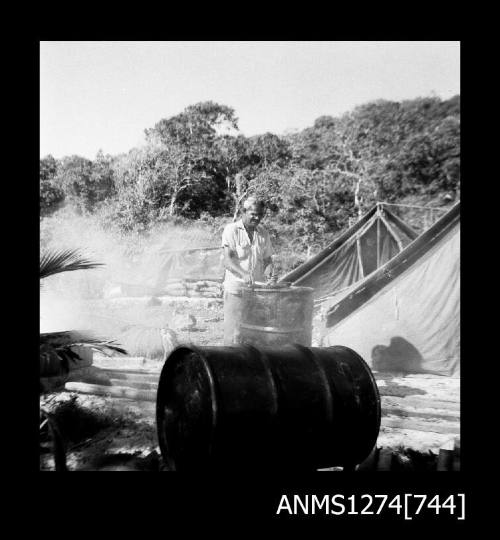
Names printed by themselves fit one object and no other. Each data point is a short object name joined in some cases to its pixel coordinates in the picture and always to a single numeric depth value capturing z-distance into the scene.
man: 4.93
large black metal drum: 2.59
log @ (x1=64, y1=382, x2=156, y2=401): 4.34
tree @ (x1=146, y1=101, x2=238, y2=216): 16.03
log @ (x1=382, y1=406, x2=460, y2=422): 4.01
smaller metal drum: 4.46
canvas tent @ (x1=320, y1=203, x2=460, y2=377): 5.61
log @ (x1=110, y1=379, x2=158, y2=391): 4.59
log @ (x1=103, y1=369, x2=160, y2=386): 4.81
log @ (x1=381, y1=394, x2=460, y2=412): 4.21
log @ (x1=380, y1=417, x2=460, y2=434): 3.79
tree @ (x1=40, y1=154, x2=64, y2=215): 17.17
